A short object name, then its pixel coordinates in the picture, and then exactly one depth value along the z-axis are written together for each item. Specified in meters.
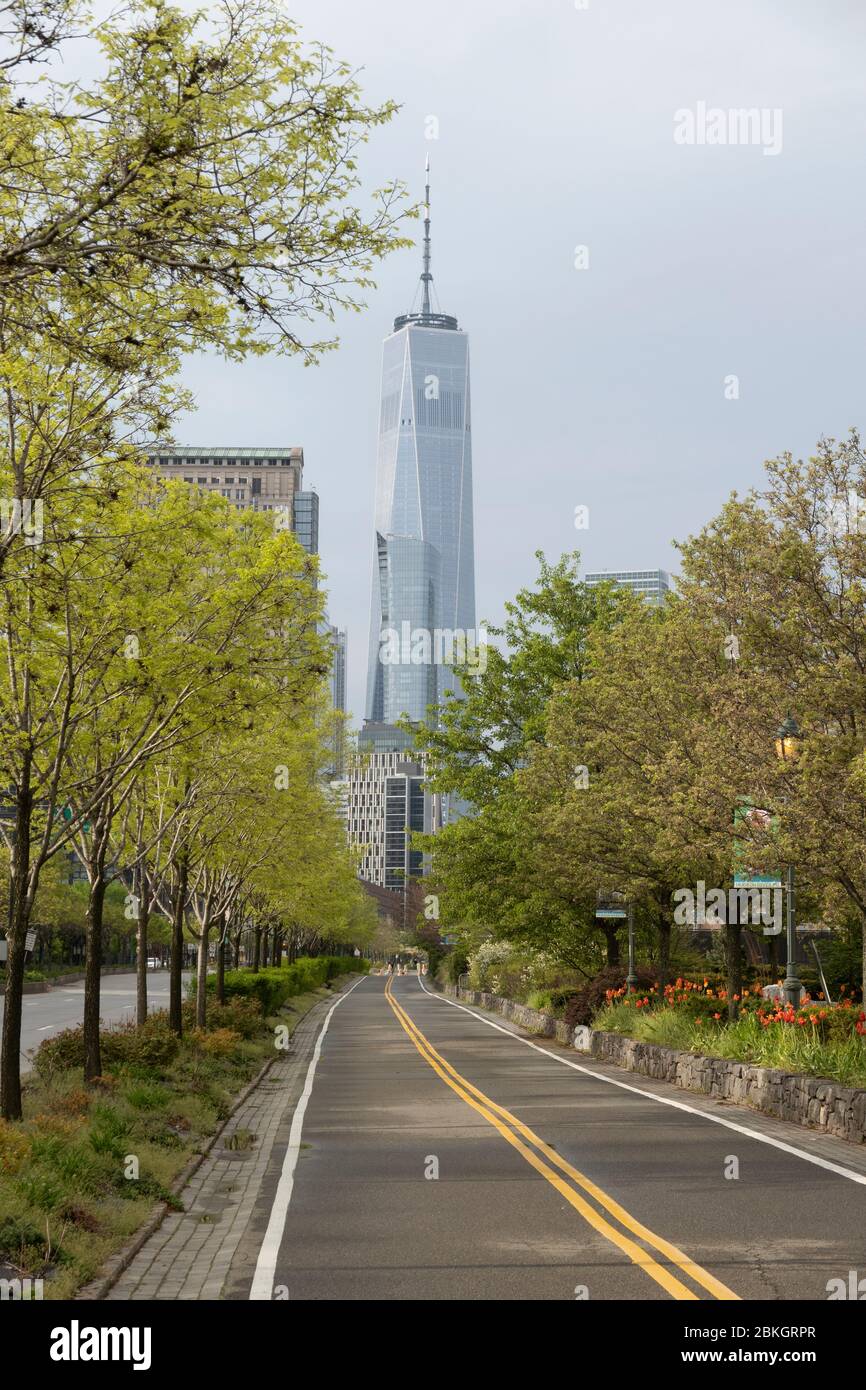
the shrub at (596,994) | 33.56
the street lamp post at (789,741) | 18.86
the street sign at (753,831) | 18.92
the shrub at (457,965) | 73.32
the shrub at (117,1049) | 19.08
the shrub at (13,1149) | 10.91
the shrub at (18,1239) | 8.91
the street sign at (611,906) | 29.88
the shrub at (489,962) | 55.94
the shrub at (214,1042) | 24.63
